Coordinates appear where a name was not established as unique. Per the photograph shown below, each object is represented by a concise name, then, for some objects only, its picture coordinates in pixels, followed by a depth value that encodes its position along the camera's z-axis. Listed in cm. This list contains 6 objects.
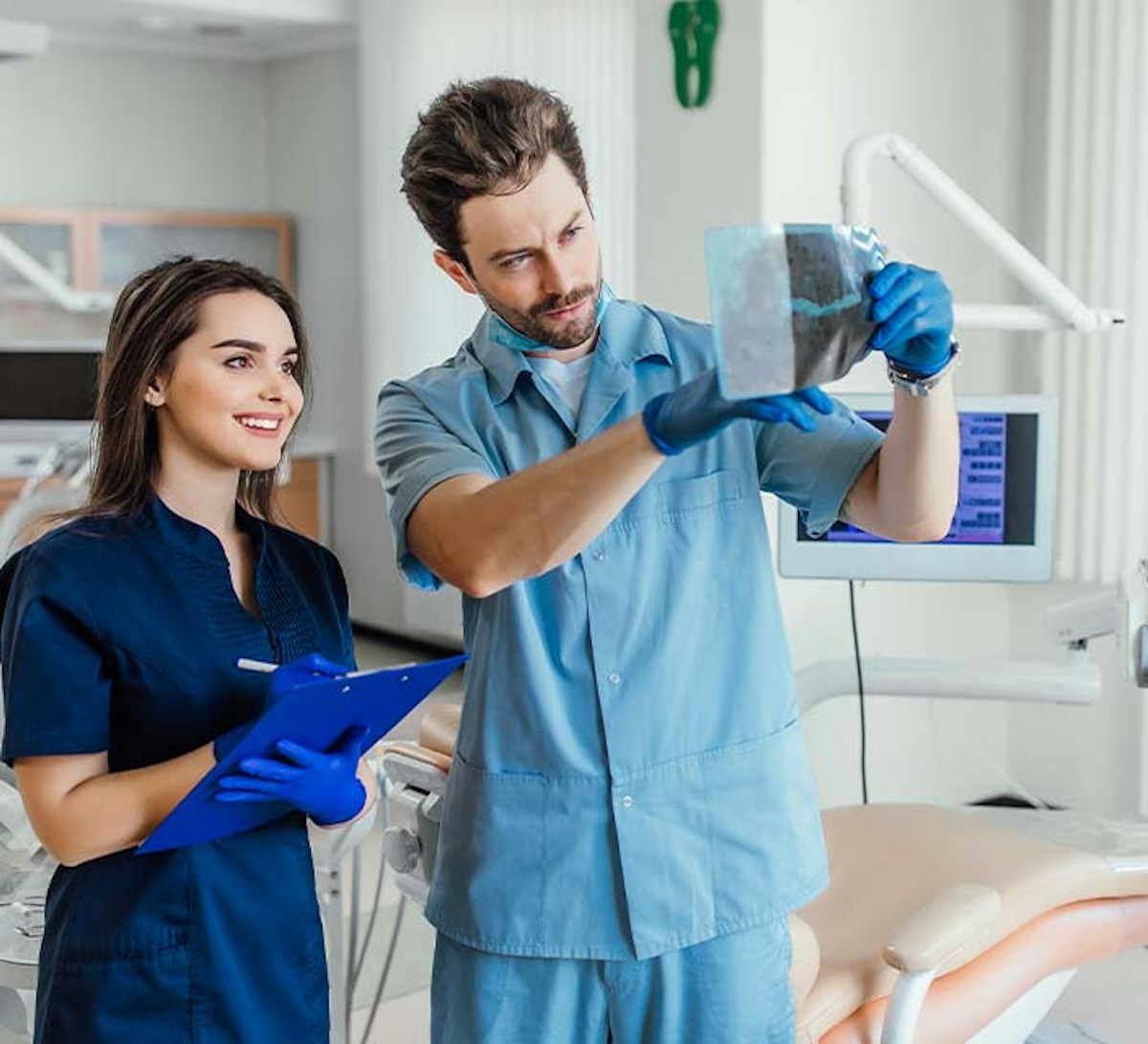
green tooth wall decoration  332
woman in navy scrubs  142
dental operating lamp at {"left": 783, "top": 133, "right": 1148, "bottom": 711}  251
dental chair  196
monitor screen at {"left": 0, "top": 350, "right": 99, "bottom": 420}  527
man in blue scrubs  140
